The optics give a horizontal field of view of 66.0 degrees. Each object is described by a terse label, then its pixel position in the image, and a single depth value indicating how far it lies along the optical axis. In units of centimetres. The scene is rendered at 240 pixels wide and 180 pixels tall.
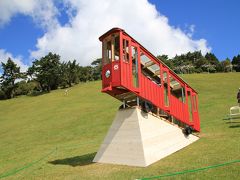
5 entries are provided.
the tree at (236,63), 7472
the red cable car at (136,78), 833
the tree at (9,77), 6320
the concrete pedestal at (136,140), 826
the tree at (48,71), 6121
